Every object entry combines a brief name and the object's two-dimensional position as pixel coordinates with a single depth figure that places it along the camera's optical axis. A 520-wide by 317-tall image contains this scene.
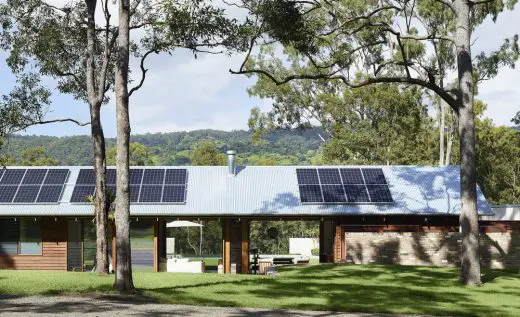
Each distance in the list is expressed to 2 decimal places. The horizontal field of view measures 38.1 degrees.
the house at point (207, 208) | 32.91
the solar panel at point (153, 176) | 35.22
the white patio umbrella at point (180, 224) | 37.19
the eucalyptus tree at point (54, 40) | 31.30
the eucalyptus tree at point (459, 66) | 23.70
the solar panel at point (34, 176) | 34.88
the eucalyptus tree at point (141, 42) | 20.38
